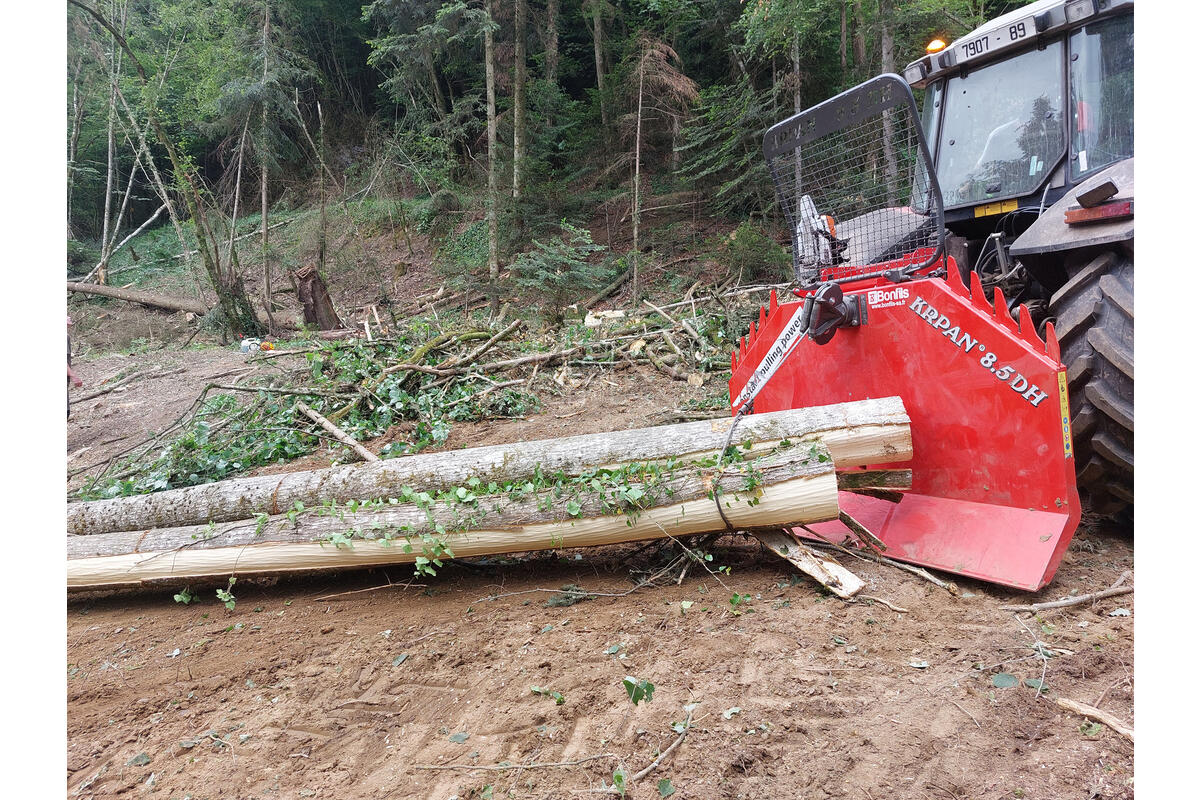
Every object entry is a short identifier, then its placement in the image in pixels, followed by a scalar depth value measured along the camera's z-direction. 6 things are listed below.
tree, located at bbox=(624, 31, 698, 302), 13.58
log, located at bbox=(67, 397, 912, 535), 3.35
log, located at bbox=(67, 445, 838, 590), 3.23
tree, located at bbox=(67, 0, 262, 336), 11.53
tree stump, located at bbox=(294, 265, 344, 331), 12.94
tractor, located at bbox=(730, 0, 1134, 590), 2.90
